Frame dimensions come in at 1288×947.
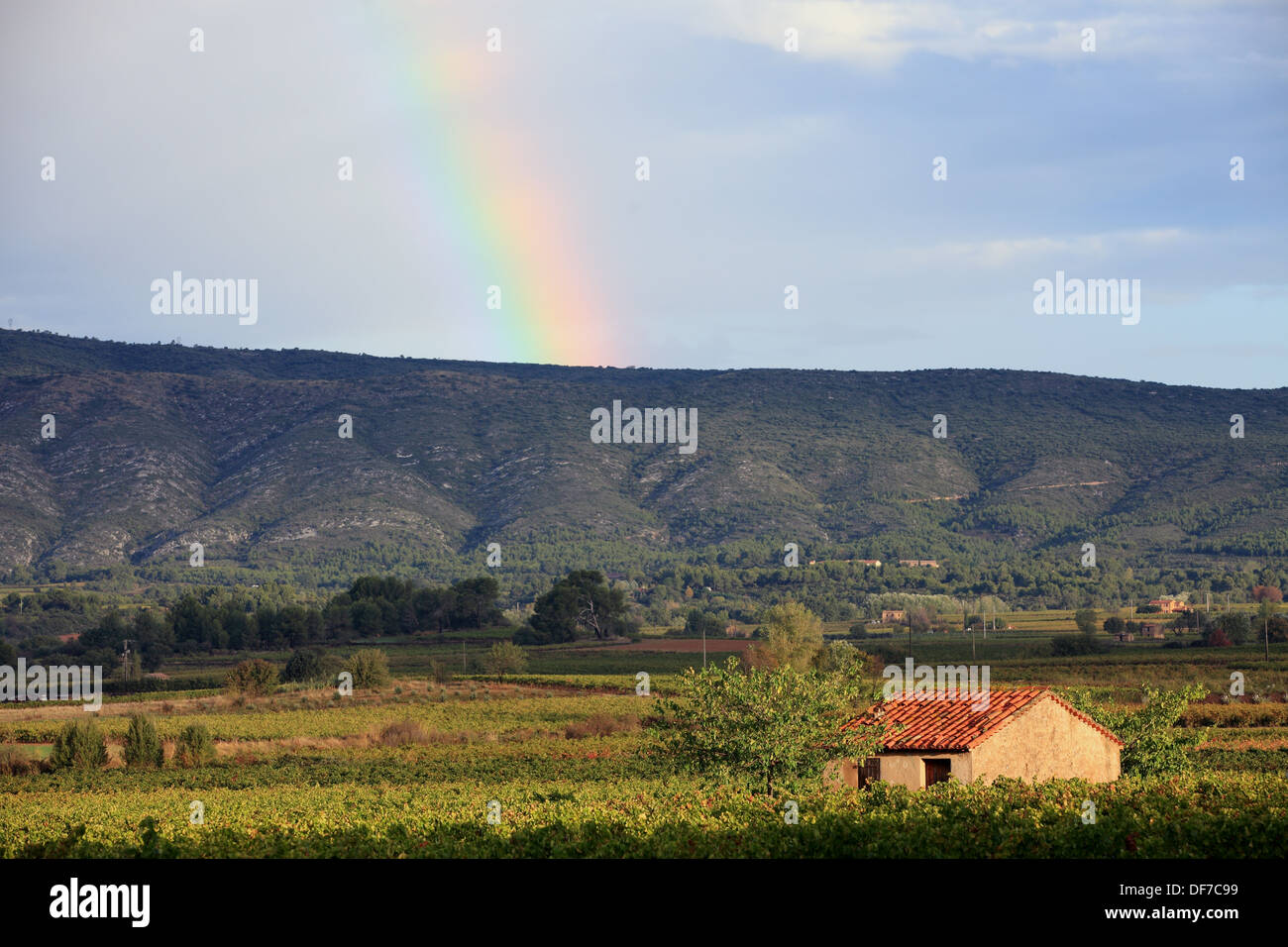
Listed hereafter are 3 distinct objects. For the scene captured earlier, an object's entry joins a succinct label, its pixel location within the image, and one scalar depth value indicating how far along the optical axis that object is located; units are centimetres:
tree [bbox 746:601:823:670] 7954
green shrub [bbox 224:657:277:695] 8356
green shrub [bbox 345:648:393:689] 8538
